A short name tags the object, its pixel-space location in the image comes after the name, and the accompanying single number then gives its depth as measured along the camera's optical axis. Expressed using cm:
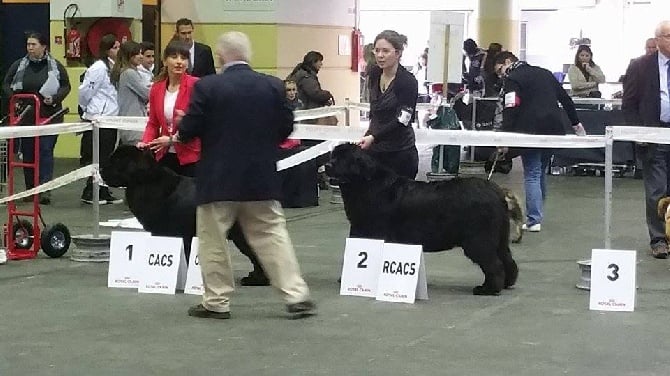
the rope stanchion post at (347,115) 1188
